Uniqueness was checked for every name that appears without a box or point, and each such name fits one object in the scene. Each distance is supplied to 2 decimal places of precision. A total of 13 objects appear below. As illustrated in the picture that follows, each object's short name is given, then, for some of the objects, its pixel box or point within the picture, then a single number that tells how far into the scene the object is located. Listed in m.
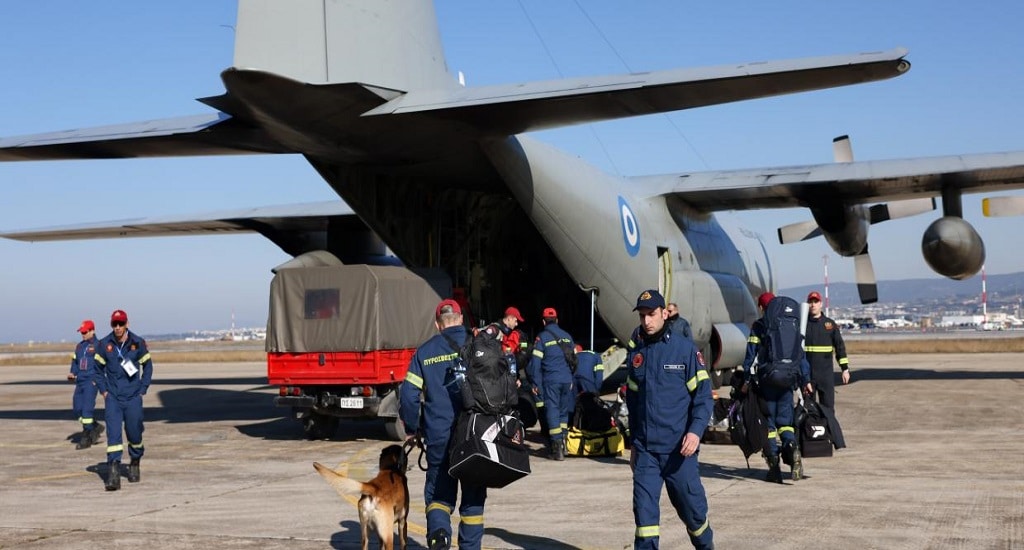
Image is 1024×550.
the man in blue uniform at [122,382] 10.12
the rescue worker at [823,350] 11.96
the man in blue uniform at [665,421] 5.89
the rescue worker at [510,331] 12.70
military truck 13.10
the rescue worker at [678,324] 11.16
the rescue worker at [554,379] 11.79
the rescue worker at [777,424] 9.50
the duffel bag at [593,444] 11.98
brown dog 5.97
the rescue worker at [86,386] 13.84
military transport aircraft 10.27
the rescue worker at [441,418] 6.02
